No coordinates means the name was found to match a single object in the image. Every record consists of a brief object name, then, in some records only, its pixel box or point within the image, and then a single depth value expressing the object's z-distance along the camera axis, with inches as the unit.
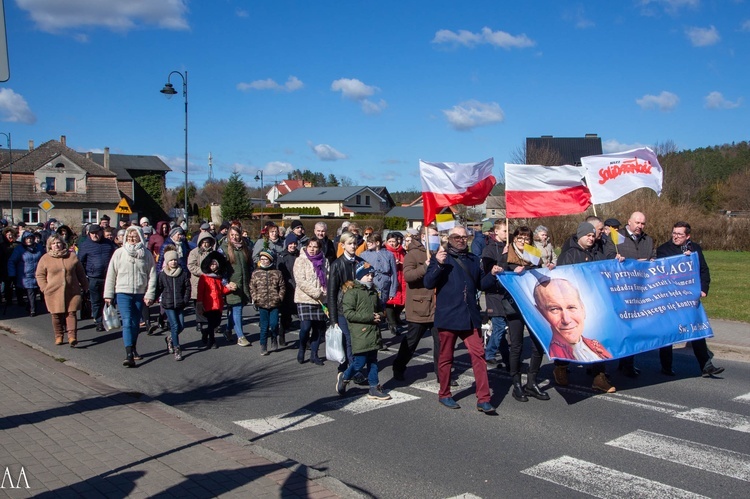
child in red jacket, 445.4
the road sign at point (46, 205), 1366.5
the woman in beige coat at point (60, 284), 444.1
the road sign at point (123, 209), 1040.4
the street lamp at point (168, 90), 1074.1
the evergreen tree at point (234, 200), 2667.3
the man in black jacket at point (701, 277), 356.8
